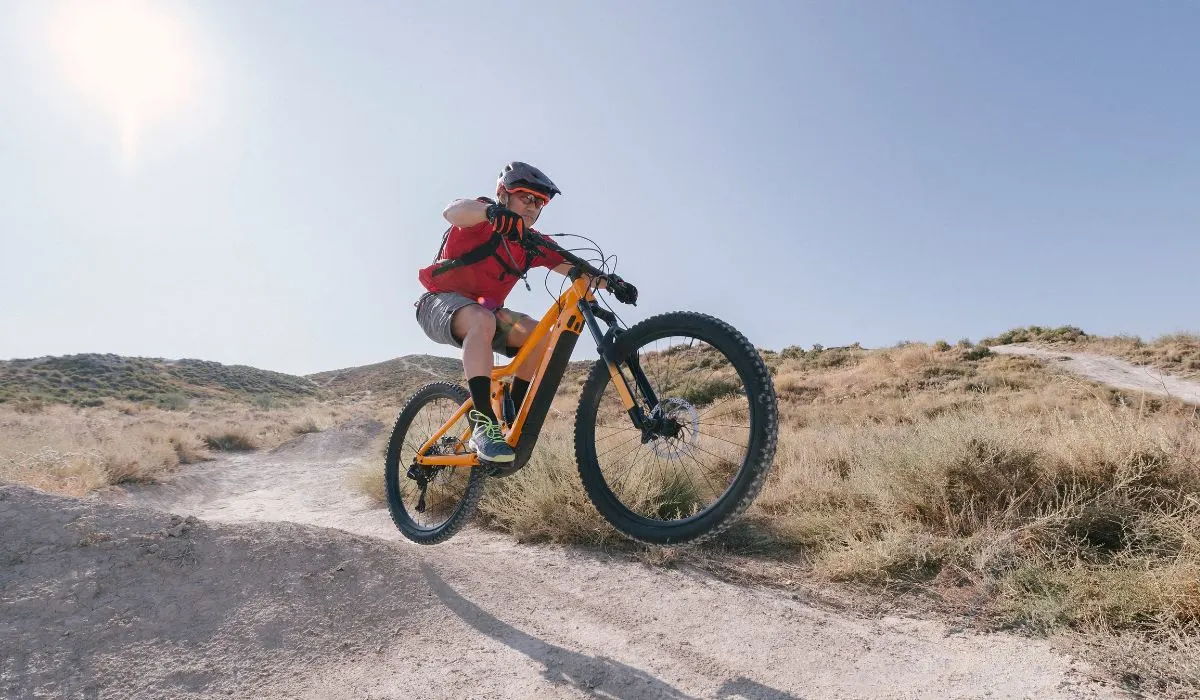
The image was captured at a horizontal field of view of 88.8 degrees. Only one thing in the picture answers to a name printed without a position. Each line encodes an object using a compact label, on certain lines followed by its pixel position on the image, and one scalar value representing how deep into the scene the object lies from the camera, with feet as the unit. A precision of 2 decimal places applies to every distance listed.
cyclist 12.35
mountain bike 9.66
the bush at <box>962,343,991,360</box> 69.59
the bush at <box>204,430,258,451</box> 54.24
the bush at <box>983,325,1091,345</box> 77.46
